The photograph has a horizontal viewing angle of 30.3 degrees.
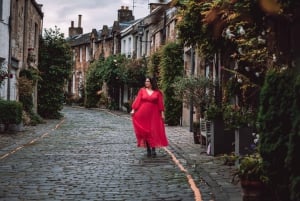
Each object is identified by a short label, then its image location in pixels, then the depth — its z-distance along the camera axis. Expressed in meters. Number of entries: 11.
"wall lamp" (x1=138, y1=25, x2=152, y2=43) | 39.89
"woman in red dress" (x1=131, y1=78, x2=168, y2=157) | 12.88
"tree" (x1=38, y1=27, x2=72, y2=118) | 31.75
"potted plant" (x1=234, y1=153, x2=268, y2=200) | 6.46
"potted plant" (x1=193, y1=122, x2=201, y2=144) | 15.55
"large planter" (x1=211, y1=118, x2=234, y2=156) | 12.38
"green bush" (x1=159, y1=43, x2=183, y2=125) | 25.95
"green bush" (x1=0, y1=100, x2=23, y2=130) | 18.97
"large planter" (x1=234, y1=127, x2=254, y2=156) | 10.02
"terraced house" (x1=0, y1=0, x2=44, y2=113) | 21.91
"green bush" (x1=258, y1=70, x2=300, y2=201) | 5.36
